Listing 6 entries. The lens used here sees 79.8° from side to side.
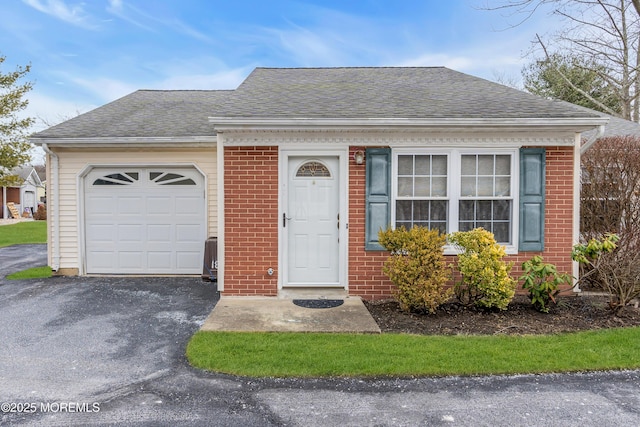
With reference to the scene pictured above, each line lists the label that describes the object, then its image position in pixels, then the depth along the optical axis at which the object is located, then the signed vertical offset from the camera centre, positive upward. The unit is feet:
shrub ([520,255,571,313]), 17.44 -3.41
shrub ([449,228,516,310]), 17.26 -2.79
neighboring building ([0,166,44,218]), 91.81 +2.61
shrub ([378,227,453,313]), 17.03 -2.88
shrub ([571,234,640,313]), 17.11 -2.74
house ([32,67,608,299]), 19.62 +1.33
